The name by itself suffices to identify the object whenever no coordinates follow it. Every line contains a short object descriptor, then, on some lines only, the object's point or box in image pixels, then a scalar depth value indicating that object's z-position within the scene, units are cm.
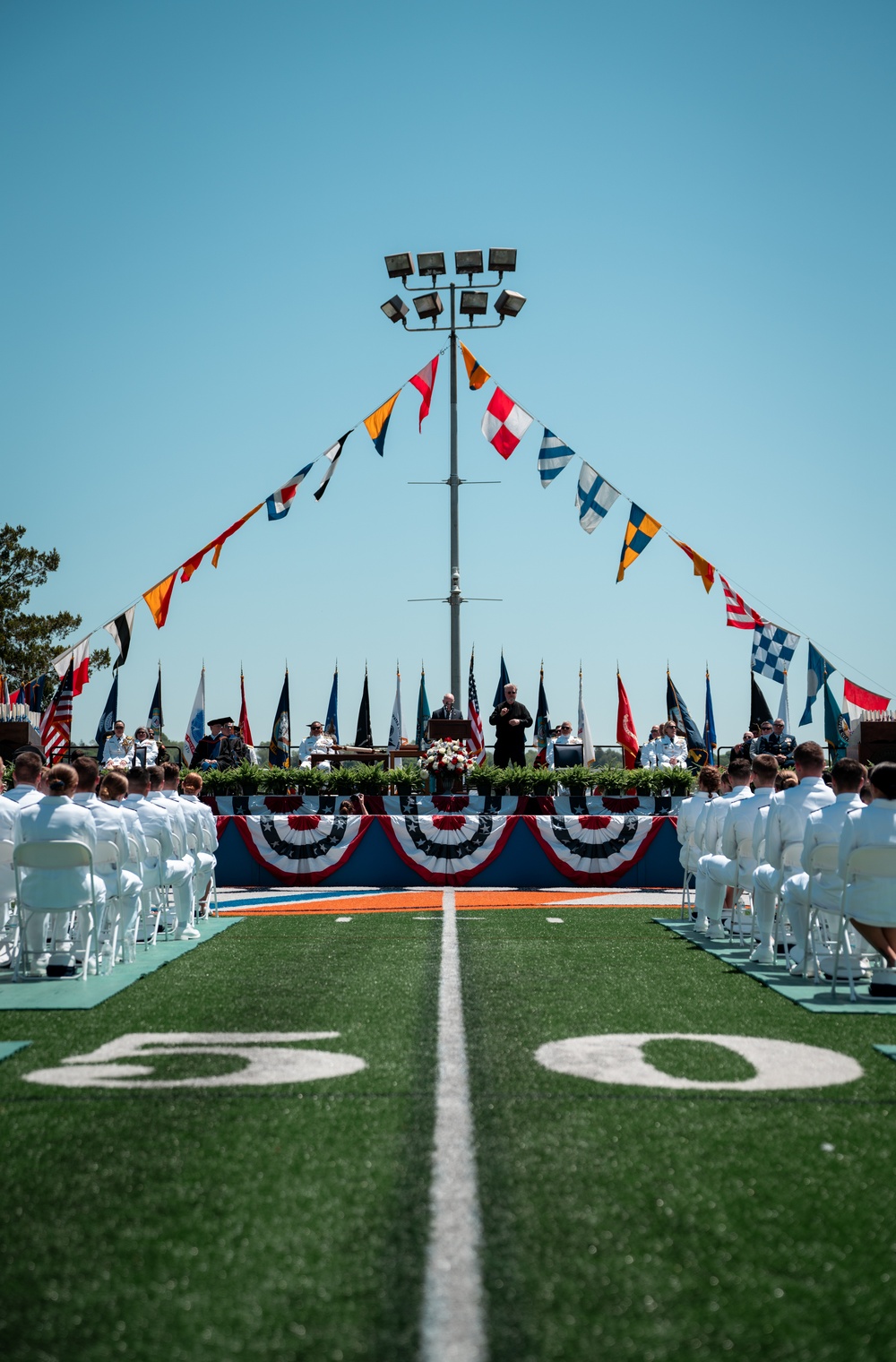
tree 4753
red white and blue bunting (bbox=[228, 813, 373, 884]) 1792
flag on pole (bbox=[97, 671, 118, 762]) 3164
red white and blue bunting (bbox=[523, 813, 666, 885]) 1788
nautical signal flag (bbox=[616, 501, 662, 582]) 2077
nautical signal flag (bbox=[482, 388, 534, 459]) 2197
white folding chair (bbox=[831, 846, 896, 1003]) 761
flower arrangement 1852
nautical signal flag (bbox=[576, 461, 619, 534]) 2111
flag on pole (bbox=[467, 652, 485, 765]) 1974
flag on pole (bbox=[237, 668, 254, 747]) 3425
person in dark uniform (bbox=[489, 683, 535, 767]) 2023
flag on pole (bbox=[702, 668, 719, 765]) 3491
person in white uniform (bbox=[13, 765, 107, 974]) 846
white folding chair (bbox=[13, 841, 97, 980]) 831
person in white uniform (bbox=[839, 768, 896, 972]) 775
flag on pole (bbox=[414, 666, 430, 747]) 3584
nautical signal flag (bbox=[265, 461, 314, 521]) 2111
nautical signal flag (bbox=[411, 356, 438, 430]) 2281
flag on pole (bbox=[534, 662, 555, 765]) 3152
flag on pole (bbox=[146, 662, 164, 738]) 3516
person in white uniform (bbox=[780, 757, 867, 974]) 832
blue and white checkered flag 2072
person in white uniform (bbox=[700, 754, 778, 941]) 1073
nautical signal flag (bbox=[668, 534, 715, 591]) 2072
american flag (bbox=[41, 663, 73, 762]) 2155
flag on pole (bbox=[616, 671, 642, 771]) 2906
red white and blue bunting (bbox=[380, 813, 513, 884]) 1781
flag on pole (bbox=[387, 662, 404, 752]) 3631
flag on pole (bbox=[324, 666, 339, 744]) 3644
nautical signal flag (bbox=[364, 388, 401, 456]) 2202
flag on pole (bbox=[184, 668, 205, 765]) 3180
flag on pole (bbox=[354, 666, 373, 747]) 3647
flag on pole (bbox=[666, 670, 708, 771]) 2956
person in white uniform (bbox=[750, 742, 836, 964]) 936
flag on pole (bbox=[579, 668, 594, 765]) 2475
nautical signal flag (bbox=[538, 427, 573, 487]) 2169
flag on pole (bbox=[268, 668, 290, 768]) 3362
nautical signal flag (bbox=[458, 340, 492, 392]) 2270
